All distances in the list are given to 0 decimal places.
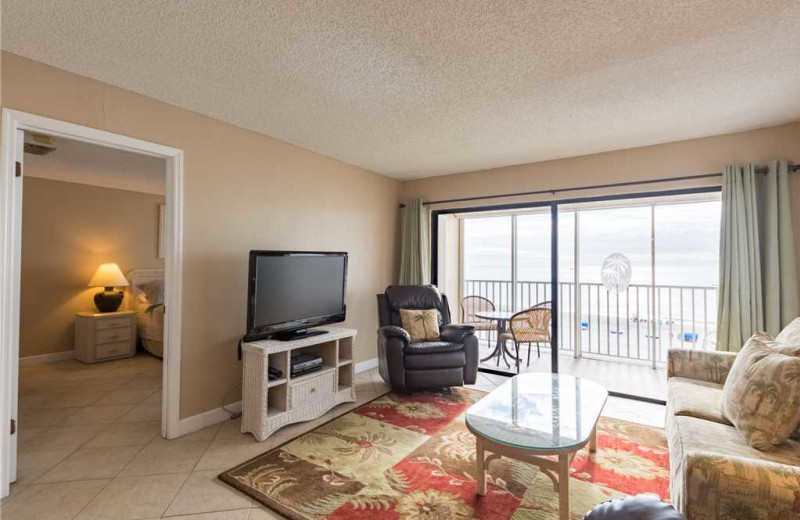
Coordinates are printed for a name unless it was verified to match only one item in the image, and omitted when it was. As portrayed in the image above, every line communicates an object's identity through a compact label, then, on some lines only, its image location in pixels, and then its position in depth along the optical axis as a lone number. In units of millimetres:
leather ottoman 918
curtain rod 2928
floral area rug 1923
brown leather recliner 3484
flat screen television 2830
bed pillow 5355
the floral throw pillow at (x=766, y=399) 1584
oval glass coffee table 1764
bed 4883
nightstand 4777
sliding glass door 4566
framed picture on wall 5824
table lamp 5059
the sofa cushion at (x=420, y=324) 3906
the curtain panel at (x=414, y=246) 4770
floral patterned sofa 1190
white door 2041
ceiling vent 2625
